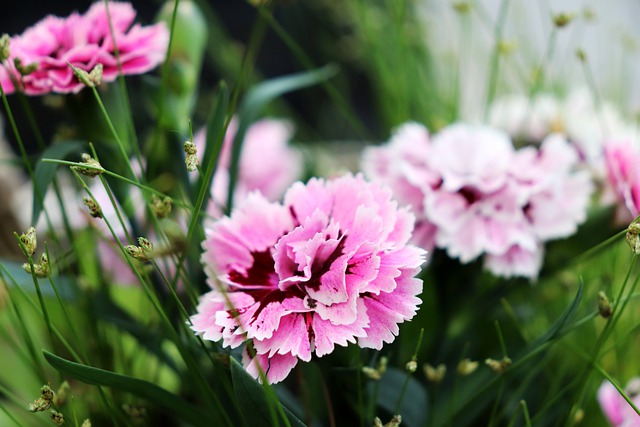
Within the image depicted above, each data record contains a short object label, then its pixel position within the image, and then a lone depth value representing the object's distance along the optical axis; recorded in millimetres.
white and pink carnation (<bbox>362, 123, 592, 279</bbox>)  479
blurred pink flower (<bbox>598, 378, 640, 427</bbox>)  469
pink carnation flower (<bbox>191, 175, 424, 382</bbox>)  430
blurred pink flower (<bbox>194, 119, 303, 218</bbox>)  570
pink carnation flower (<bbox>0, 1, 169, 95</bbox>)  463
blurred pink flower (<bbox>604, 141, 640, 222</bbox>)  479
